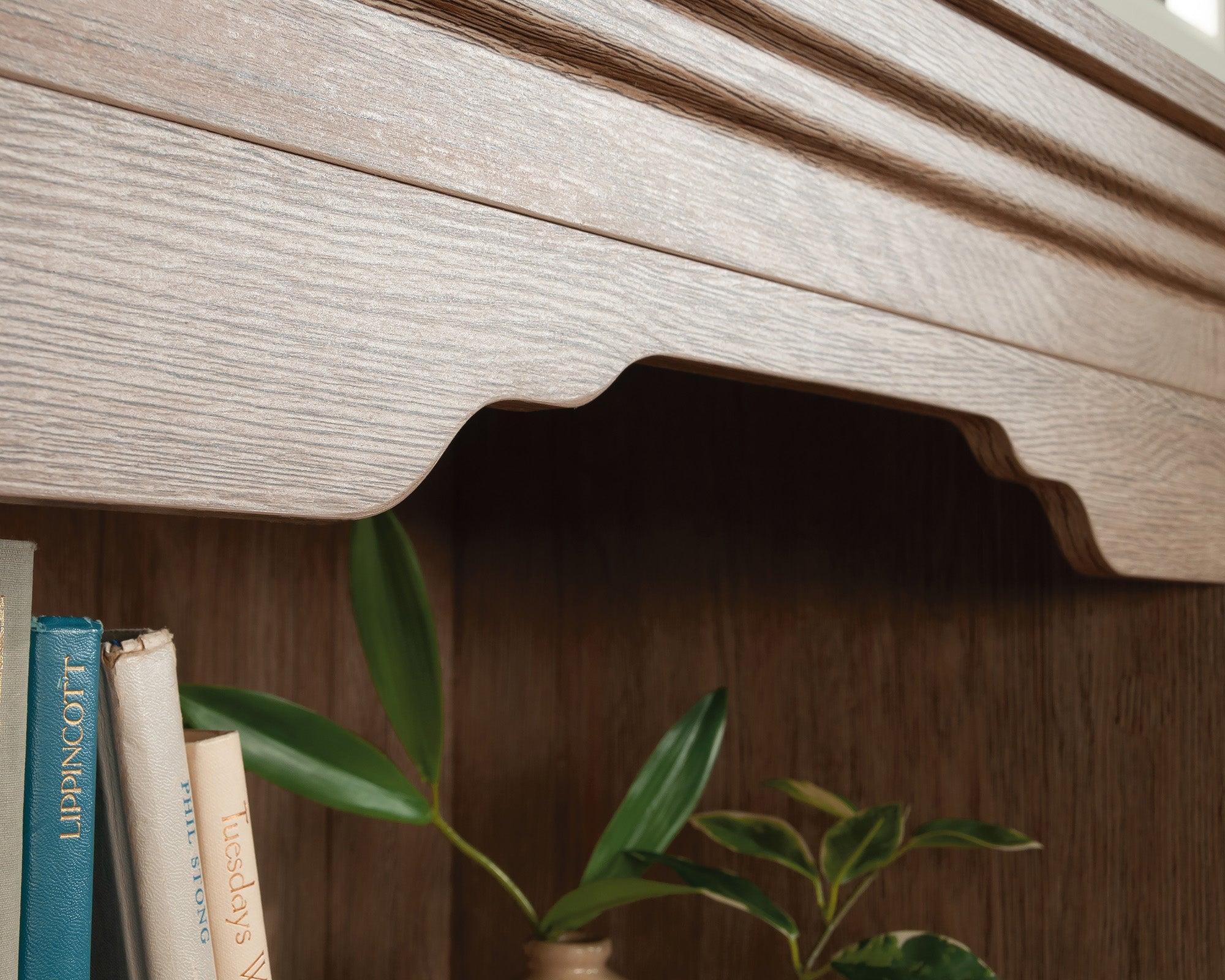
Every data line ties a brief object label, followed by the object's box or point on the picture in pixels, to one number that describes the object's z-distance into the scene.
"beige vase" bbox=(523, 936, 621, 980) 0.72
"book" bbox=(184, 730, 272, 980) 0.44
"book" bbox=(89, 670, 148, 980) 0.40
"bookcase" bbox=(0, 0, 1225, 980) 0.31
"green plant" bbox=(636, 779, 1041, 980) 0.73
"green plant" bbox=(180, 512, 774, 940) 0.63
